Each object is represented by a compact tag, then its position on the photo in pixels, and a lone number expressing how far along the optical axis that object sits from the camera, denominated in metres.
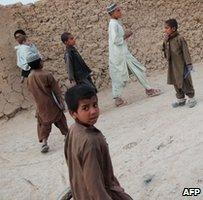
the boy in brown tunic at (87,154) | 1.59
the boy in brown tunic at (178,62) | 3.57
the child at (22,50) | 4.63
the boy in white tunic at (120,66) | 4.42
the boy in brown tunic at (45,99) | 3.52
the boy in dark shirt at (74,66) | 4.11
